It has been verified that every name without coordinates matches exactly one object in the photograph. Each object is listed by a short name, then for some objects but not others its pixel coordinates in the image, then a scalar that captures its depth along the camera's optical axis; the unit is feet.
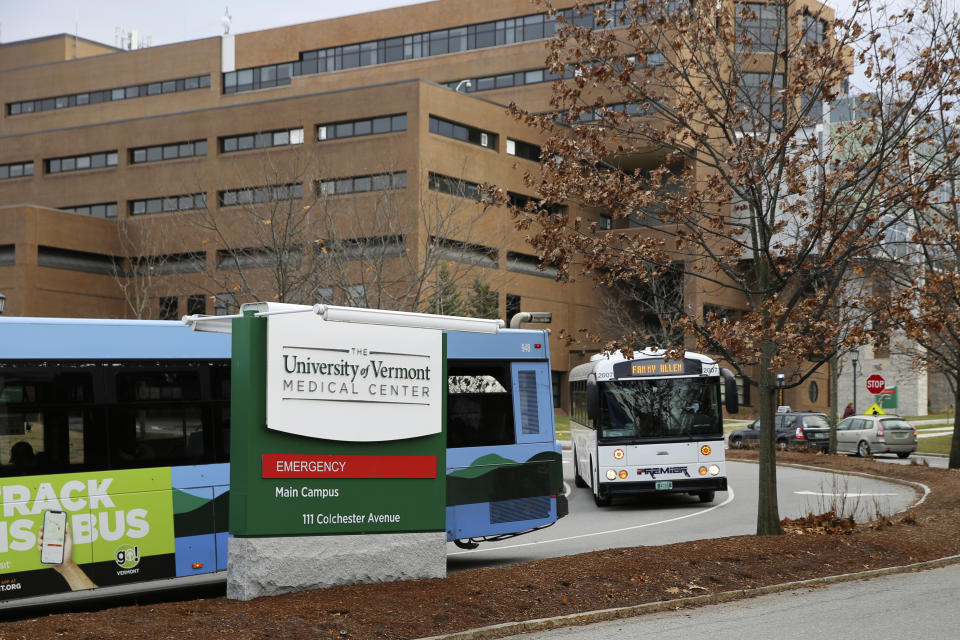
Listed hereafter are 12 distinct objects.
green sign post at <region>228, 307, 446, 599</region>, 30.96
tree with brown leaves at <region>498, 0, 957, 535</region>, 44.29
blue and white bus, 33.63
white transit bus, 66.49
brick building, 167.94
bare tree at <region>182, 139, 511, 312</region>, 81.87
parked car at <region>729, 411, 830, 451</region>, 121.49
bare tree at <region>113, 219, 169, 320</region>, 167.63
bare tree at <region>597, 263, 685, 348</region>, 145.91
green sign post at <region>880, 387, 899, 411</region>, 220.86
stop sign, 132.85
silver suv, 124.26
